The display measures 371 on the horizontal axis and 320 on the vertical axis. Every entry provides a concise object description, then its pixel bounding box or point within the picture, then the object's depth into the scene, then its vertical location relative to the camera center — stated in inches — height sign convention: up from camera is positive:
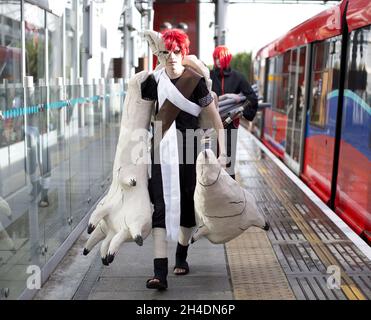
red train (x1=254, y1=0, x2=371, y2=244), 229.3 -22.8
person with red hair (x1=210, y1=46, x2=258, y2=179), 238.7 -10.7
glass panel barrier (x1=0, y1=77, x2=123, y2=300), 143.1 -34.7
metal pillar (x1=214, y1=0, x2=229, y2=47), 709.7 +45.6
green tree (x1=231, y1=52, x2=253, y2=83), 1539.9 -5.5
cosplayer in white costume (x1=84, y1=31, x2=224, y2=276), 160.1 -33.5
